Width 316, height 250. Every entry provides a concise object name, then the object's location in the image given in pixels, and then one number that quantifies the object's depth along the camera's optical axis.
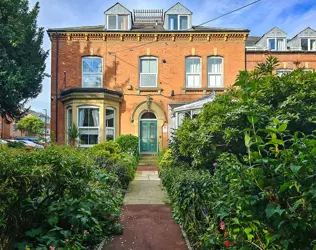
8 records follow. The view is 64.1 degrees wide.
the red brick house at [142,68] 15.56
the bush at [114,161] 7.10
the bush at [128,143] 12.64
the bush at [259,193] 1.81
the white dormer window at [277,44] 17.33
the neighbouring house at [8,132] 38.03
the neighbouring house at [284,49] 16.36
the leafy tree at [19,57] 13.85
